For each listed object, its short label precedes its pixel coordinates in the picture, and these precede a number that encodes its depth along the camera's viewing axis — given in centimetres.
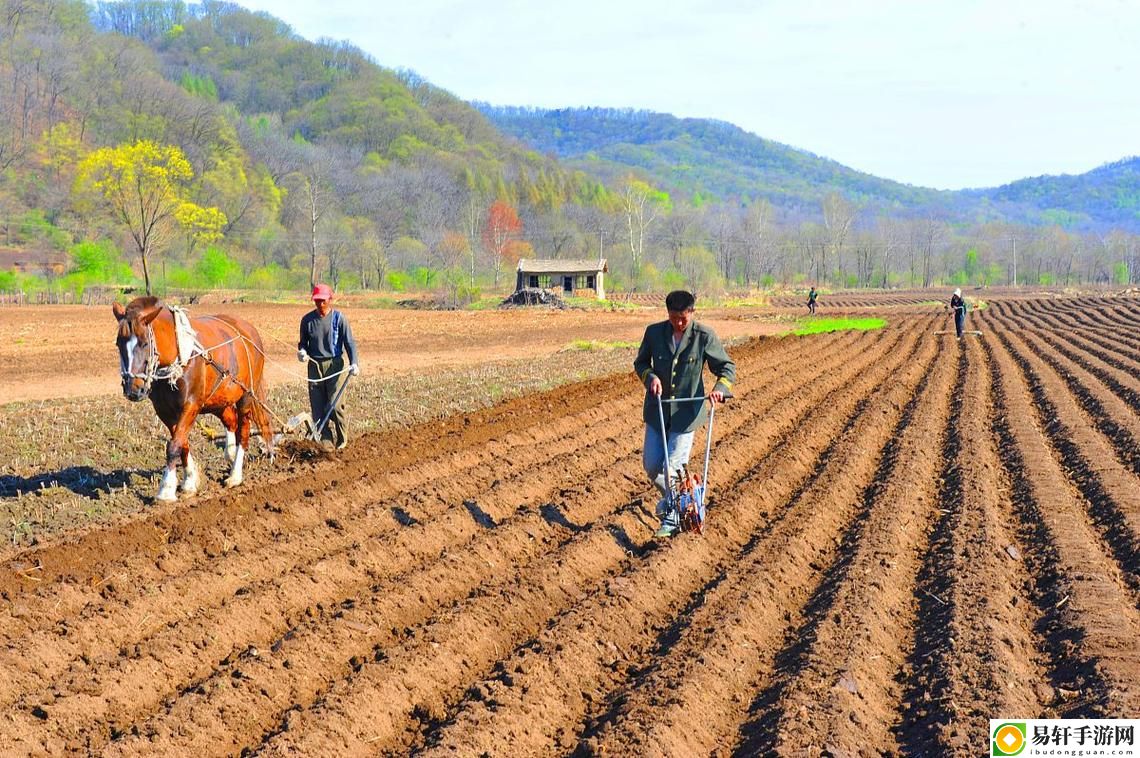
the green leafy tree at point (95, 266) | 5616
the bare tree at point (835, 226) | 14375
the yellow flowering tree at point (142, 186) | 5725
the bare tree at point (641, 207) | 10083
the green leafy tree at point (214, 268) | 6644
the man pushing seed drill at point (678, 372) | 802
